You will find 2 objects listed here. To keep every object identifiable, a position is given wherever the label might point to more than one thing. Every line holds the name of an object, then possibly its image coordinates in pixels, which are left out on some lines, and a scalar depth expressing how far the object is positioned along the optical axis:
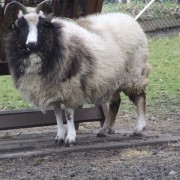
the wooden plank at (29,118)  17.29
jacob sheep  15.32
